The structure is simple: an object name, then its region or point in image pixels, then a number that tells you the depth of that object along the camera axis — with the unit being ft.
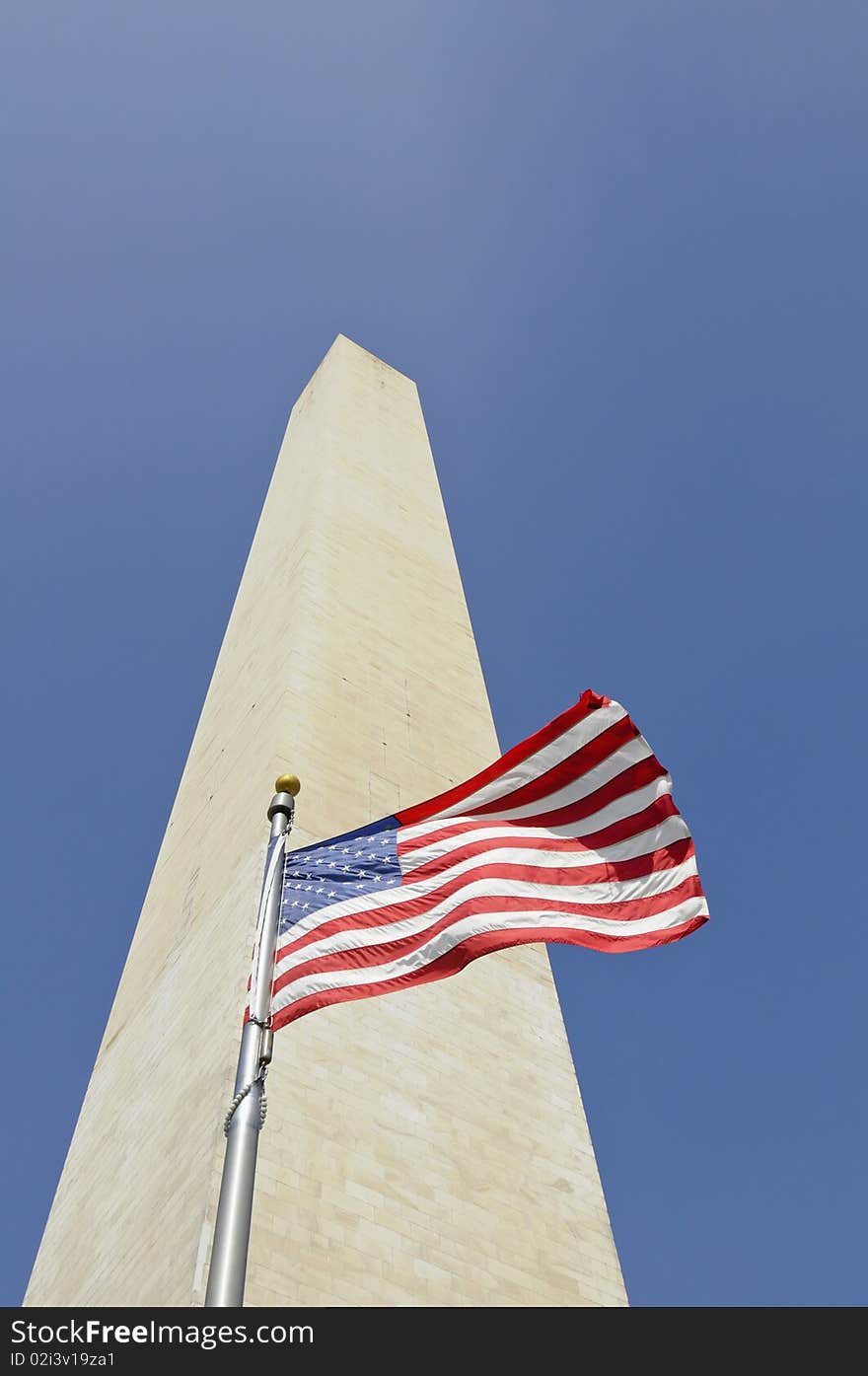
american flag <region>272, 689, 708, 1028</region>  26.45
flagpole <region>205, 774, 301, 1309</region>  19.15
